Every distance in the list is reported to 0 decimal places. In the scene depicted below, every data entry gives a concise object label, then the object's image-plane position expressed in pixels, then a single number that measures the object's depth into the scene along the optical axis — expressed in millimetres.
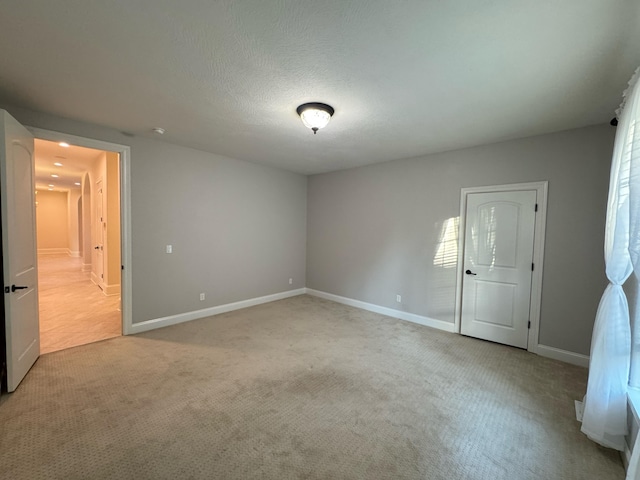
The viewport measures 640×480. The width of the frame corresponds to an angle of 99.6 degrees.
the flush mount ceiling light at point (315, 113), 2547
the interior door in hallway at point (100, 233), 5601
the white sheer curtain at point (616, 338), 1845
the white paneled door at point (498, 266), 3408
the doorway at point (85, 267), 3777
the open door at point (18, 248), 2309
